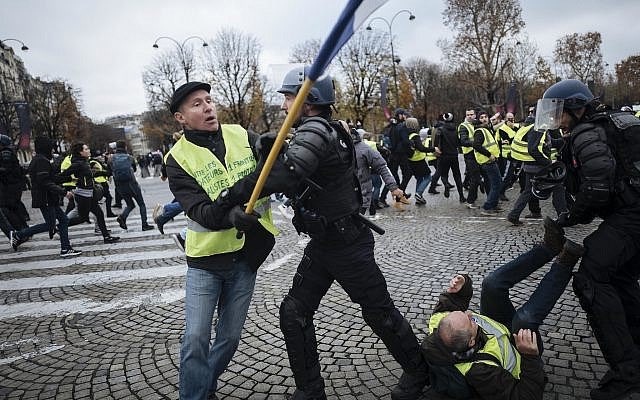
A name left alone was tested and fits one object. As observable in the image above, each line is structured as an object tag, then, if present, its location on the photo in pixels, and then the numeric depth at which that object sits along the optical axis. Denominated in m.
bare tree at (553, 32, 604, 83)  54.59
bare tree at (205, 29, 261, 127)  39.44
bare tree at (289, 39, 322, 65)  42.06
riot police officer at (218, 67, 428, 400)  2.43
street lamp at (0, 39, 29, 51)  28.33
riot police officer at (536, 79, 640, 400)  2.60
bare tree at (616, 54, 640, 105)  59.63
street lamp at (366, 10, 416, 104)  29.96
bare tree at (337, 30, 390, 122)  41.56
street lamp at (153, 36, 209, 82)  41.53
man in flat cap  2.37
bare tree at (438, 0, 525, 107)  35.62
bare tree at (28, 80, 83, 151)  47.66
